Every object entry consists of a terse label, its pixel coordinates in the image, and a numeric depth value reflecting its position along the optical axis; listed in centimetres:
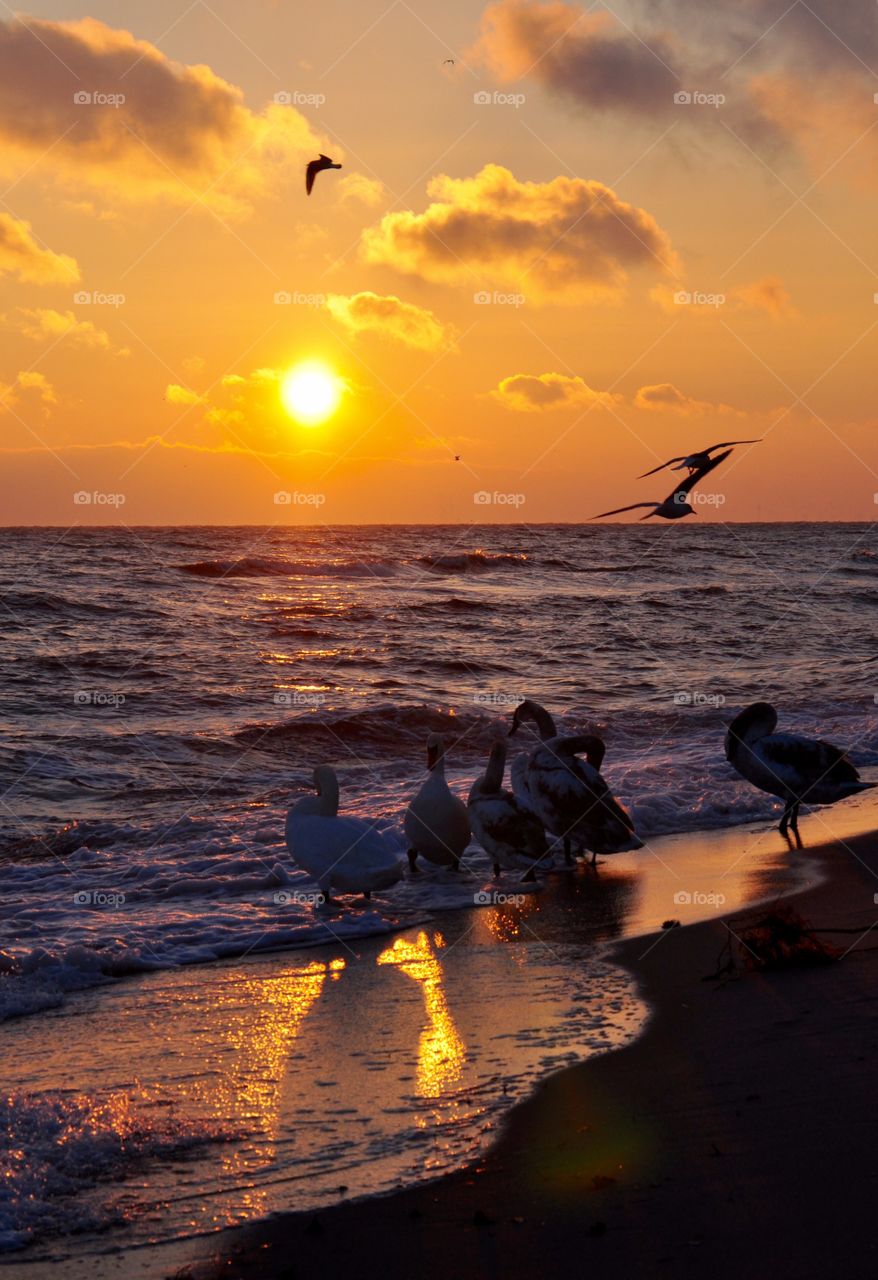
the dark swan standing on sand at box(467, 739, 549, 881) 1141
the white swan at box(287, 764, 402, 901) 1023
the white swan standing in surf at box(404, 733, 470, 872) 1156
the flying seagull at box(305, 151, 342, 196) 1434
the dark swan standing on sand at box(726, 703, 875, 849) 1333
